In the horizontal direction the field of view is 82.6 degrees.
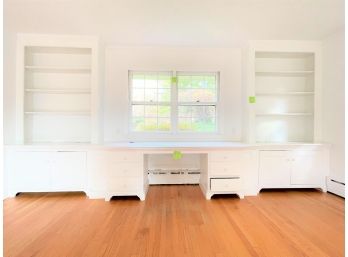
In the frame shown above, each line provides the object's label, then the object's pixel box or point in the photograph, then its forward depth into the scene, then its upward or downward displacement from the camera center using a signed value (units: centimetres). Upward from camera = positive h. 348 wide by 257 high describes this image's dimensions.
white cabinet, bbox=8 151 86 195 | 282 -67
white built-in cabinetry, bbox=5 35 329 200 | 282 -16
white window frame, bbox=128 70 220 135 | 350 +37
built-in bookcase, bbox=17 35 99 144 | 309 +50
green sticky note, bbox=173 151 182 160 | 276 -39
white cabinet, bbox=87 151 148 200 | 278 -66
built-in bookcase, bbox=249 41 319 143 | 348 +47
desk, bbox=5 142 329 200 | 278 -60
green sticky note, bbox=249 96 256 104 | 312 +42
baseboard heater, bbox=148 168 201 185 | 341 -87
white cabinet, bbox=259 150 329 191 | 303 -65
